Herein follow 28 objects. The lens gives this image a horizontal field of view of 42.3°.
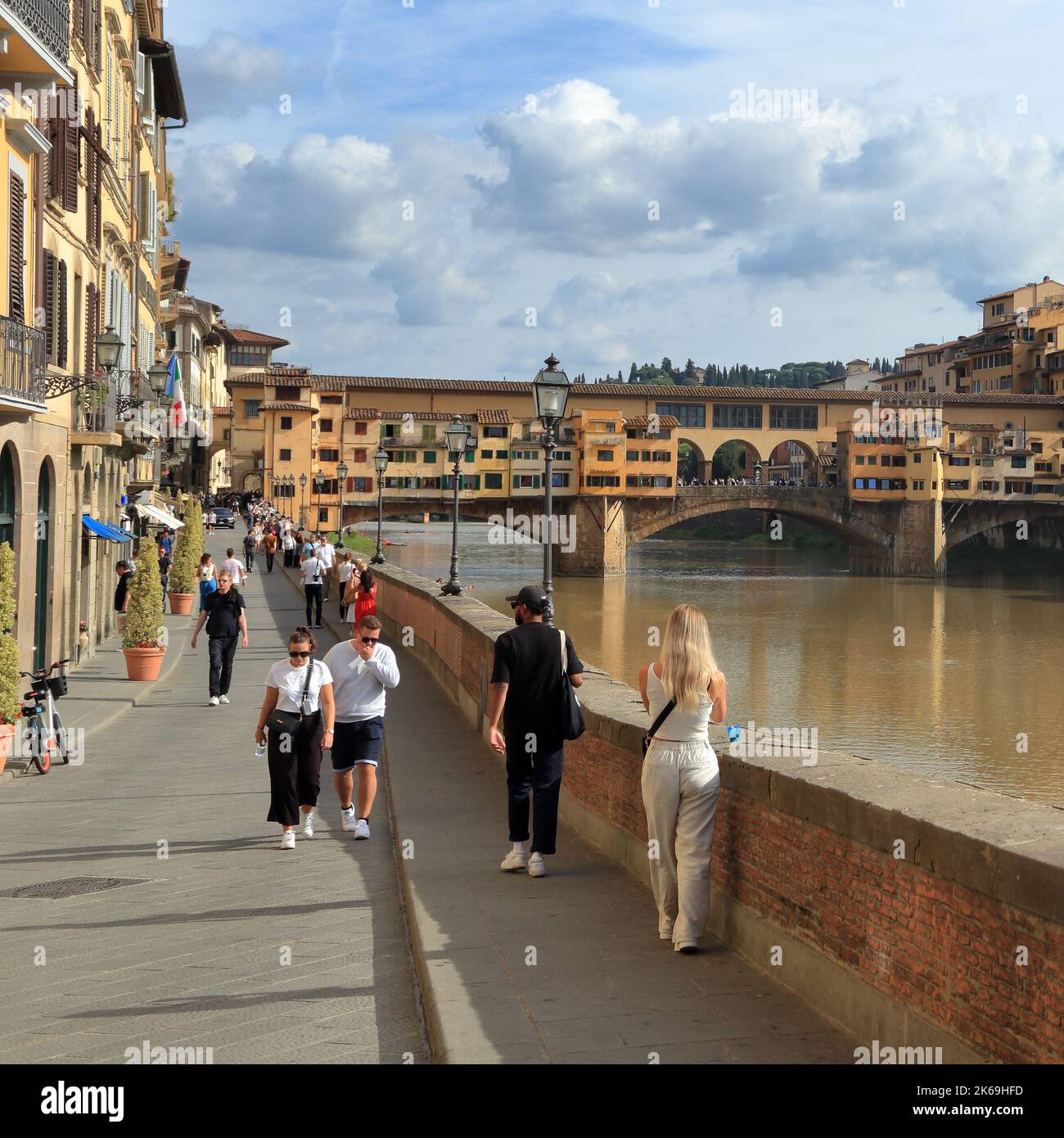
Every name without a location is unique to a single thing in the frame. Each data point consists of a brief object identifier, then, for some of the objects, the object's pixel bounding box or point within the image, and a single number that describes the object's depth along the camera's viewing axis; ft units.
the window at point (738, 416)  308.81
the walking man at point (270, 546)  151.12
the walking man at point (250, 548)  146.72
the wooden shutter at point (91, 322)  72.59
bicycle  39.75
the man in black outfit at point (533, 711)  23.77
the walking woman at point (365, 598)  55.06
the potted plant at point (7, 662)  37.22
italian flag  122.93
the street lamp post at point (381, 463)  114.73
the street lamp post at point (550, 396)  41.88
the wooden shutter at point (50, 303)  57.98
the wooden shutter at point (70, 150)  60.39
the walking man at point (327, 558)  90.80
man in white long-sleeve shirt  30.17
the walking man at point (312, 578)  81.15
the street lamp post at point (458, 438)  81.20
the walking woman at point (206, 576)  75.82
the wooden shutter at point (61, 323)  61.46
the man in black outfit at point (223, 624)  53.26
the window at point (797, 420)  313.73
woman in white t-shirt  29.17
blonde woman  19.20
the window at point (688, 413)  303.48
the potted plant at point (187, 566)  98.89
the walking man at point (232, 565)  66.81
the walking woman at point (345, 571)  79.92
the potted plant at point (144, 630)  59.26
